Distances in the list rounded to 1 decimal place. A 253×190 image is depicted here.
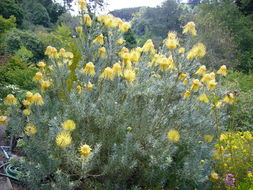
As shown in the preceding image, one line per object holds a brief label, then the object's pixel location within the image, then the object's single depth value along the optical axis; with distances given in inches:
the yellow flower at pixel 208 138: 88.8
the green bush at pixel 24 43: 373.7
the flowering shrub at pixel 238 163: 95.0
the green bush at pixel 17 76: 232.7
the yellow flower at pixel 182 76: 88.0
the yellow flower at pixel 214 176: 87.0
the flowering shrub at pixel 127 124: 76.8
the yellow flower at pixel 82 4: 99.9
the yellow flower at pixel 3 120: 97.0
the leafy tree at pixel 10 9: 548.8
